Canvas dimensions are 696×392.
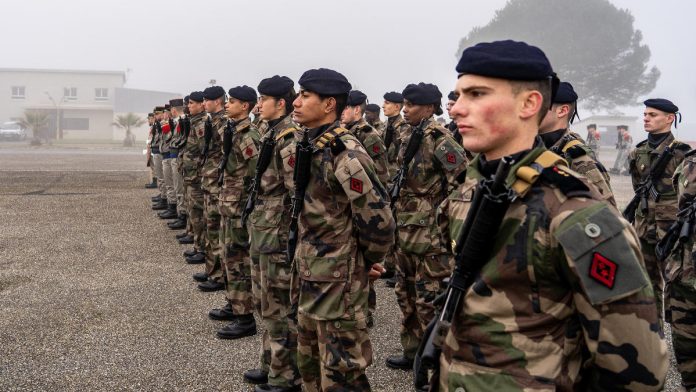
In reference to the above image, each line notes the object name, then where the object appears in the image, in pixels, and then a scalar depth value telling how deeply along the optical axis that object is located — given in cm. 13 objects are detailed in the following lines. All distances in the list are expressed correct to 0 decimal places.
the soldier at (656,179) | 551
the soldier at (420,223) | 469
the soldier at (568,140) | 383
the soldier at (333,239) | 333
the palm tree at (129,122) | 4374
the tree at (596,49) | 6425
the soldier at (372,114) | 1085
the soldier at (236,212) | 550
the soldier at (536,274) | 156
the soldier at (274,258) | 413
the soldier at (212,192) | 679
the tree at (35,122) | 3884
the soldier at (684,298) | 409
